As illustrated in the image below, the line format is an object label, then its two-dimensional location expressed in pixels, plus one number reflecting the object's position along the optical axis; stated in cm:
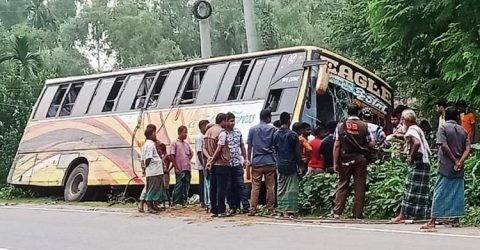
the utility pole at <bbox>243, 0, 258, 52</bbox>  2036
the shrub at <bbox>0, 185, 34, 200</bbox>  2162
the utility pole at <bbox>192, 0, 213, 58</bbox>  2108
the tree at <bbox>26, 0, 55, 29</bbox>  5728
